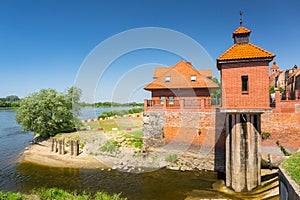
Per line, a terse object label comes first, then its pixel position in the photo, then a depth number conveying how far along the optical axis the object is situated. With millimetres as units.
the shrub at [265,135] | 15781
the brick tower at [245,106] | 12281
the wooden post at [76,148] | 21023
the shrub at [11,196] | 9197
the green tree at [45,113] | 26094
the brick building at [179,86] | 21369
